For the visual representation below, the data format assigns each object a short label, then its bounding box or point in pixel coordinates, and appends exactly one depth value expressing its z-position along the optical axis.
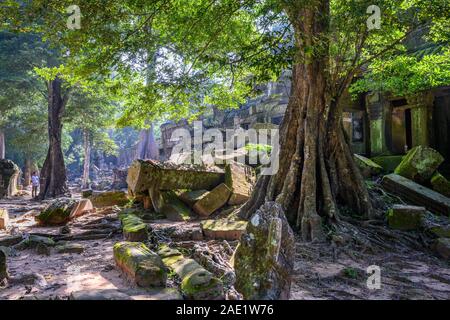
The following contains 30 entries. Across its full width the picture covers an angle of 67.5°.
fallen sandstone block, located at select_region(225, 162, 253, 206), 8.83
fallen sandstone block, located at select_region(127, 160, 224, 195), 8.39
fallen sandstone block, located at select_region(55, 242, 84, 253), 5.51
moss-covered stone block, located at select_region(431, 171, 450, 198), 8.24
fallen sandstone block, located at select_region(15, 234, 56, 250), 5.68
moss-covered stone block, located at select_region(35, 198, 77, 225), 8.29
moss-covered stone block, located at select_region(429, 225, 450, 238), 5.78
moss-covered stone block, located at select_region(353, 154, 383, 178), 10.16
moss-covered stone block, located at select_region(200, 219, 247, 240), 5.73
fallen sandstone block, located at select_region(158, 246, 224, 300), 2.93
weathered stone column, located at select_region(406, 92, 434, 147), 10.86
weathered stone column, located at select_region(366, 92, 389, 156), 12.28
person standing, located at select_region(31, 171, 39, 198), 17.29
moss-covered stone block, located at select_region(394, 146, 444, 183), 8.53
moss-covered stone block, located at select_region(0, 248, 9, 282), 3.78
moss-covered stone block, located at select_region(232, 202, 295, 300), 2.91
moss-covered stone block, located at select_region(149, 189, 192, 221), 8.28
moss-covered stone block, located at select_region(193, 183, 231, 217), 8.41
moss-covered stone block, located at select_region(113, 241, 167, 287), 3.36
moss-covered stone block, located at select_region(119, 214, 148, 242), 5.87
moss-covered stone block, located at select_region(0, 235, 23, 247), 5.90
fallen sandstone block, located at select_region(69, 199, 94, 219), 8.91
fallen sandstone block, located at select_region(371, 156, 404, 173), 10.80
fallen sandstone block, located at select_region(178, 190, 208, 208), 8.58
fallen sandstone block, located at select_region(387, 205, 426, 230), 6.11
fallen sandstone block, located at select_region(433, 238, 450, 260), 5.16
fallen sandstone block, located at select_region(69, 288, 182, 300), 2.79
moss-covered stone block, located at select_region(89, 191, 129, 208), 10.77
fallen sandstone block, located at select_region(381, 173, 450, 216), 7.41
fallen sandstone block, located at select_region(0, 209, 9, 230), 7.68
